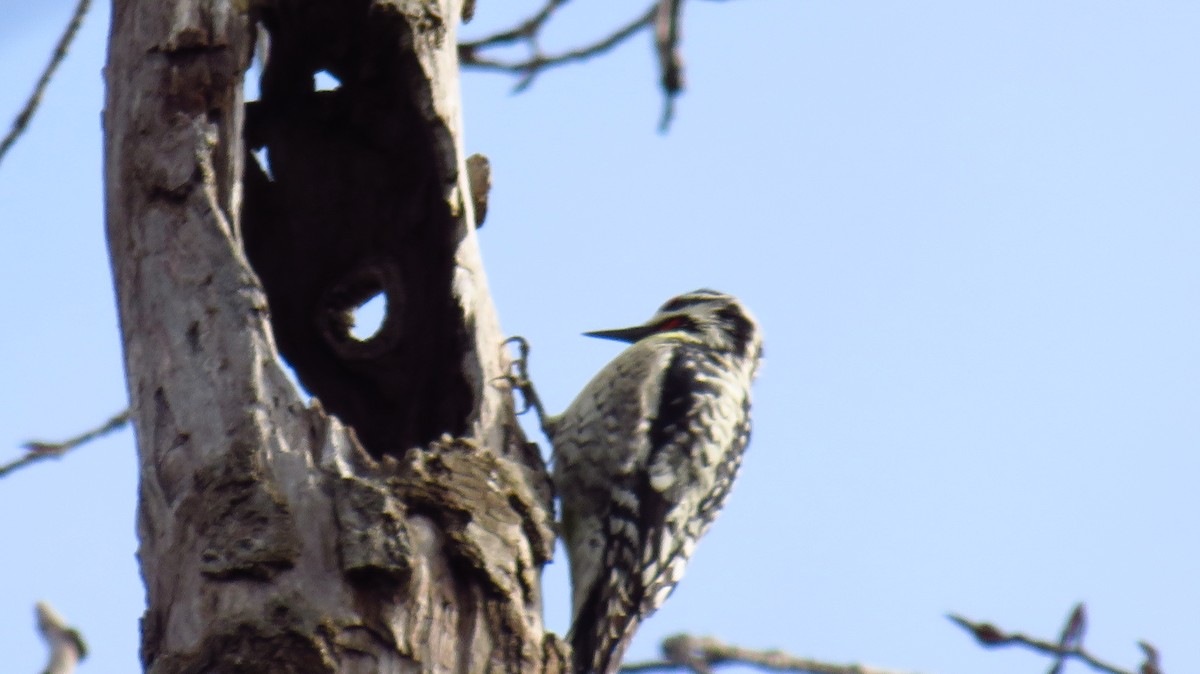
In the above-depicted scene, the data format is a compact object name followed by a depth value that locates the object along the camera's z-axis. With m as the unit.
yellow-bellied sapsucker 7.46
